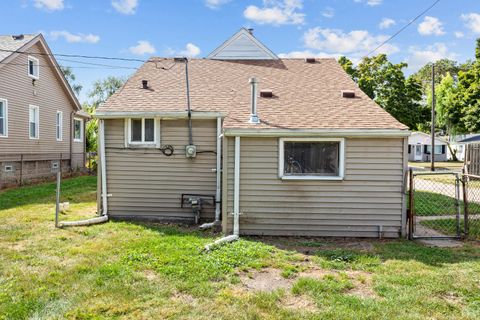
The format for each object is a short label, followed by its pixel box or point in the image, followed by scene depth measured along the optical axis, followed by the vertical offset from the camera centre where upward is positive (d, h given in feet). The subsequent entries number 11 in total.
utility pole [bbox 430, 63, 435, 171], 65.61 +9.28
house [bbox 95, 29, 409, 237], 21.20 +0.52
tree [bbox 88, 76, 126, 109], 145.38 +28.61
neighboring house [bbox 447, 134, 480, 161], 133.08 +3.25
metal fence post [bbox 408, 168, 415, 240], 20.42 -3.06
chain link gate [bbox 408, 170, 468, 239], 21.03 -4.56
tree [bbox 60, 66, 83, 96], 135.03 +30.44
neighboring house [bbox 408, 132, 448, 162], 122.11 +3.39
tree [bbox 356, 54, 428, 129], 115.14 +24.67
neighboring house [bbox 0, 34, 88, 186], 43.86 +5.99
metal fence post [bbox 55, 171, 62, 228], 22.88 -3.50
